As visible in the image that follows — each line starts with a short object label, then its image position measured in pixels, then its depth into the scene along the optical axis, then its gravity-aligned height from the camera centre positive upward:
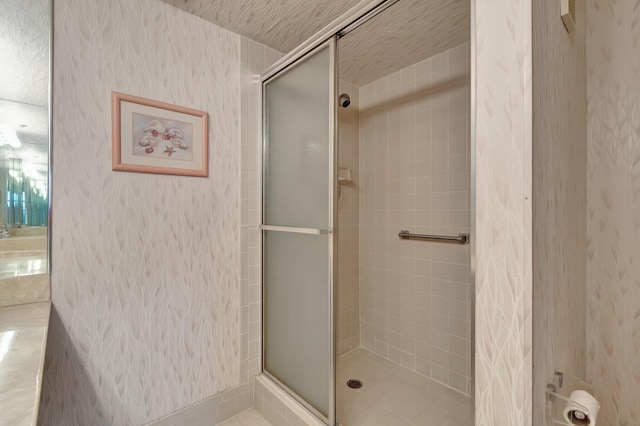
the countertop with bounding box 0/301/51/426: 0.55 -0.39
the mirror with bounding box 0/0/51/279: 1.17 +0.33
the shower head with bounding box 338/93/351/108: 2.18 +0.89
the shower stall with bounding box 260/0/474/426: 1.51 -0.03
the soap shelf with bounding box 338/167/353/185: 2.38 +0.34
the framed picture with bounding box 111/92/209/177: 1.41 +0.41
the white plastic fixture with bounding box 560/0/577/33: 1.08 +0.80
